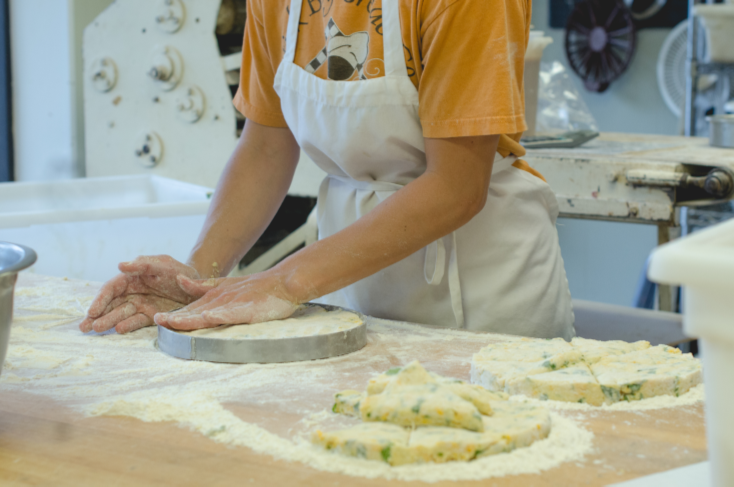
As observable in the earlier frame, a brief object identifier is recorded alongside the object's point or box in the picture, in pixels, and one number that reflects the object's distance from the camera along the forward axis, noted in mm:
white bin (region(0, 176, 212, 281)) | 2172
